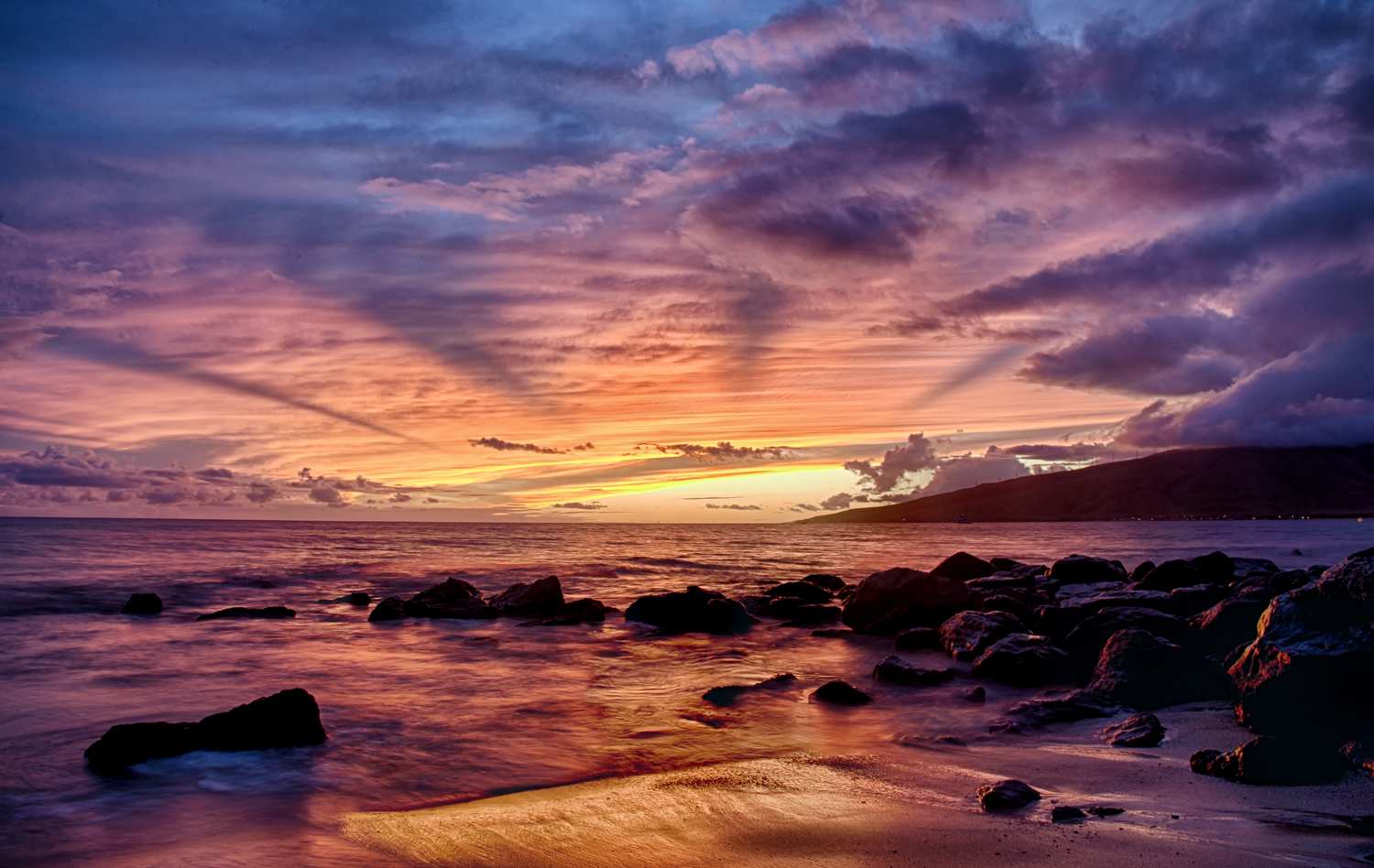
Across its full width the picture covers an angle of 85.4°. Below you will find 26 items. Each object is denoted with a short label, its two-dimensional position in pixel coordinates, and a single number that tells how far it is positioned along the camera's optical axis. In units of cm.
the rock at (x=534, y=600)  2061
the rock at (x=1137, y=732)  747
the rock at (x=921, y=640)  1500
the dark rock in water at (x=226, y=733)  783
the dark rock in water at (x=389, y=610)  2033
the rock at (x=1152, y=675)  926
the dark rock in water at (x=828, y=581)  2883
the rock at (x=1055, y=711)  852
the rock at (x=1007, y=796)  573
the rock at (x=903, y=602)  1706
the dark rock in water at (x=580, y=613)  1959
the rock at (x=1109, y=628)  1152
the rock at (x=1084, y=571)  2264
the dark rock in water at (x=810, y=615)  1967
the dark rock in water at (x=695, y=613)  1841
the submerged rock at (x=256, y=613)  2082
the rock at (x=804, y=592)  2302
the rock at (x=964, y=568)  2523
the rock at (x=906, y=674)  1133
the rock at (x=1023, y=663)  1114
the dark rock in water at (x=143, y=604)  2180
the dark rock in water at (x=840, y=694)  1052
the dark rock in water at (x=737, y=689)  1089
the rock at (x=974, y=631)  1333
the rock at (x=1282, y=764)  598
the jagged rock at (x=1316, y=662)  662
